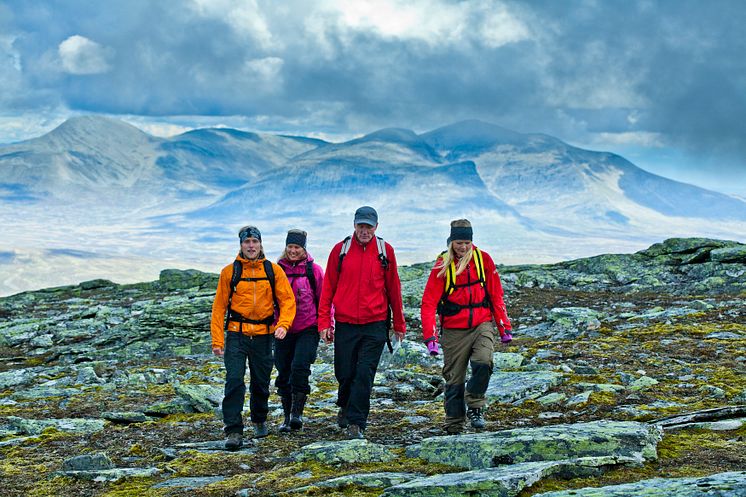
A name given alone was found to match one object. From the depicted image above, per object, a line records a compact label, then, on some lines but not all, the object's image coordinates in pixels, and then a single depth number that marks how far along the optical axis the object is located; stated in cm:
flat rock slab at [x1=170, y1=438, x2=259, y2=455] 2094
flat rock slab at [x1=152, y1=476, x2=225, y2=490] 1720
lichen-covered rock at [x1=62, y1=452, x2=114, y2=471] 1909
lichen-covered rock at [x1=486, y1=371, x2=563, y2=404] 2583
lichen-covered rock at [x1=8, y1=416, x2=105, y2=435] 2505
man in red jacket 2178
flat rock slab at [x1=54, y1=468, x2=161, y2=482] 1808
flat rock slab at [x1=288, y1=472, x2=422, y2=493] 1553
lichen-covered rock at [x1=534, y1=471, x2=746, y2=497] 1123
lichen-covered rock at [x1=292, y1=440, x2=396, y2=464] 1819
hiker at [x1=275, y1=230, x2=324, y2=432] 2327
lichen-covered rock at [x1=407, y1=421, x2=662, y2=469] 1581
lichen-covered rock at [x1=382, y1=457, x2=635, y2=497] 1355
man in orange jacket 2156
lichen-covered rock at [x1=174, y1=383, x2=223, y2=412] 2790
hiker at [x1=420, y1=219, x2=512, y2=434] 2133
